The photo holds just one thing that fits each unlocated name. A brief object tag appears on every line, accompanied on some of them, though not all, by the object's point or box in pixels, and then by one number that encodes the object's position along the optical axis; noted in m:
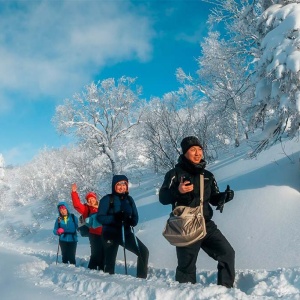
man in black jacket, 3.91
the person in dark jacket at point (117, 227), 5.32
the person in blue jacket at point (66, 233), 8.32
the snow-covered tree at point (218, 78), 20.05
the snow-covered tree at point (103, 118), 25.11
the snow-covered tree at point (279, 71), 7.16
